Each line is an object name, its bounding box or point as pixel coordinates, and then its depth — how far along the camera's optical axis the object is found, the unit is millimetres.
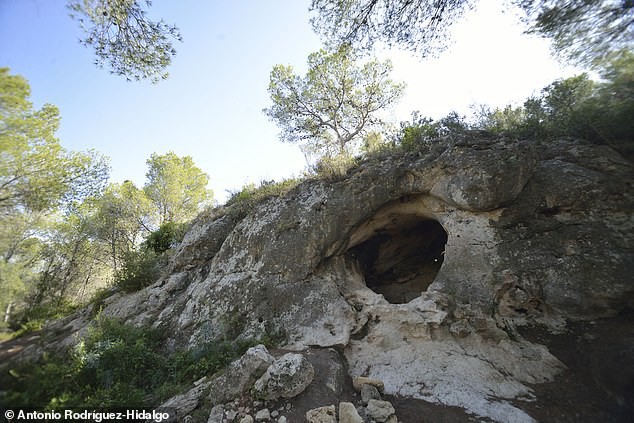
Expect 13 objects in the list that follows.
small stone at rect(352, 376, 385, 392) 4276
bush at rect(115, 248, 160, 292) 8336
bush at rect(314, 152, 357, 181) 7379
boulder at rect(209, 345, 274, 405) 3795
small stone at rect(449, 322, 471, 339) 4852
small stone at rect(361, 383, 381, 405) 3995
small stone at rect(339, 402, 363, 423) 3312
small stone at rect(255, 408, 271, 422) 3498
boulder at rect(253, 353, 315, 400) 3721
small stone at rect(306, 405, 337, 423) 3398
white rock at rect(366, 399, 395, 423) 3562
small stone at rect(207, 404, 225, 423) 3496
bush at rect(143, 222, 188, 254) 10213
